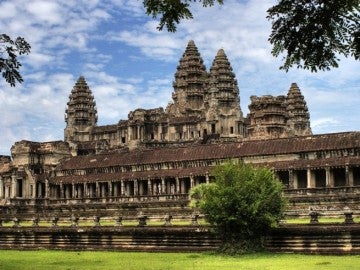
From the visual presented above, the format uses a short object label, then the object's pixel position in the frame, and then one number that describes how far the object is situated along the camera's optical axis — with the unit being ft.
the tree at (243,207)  82.48
